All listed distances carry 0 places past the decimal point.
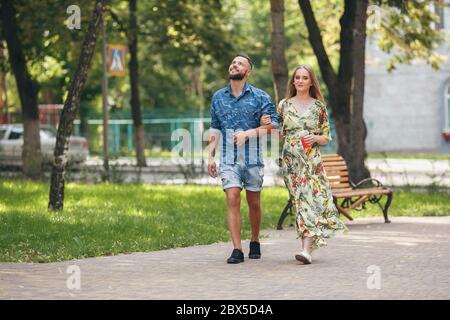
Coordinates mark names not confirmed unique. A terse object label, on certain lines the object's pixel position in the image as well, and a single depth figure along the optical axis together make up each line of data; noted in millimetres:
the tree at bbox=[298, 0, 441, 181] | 20734
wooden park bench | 15508
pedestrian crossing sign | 26281
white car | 35031
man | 10953
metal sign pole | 24172
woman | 11031
